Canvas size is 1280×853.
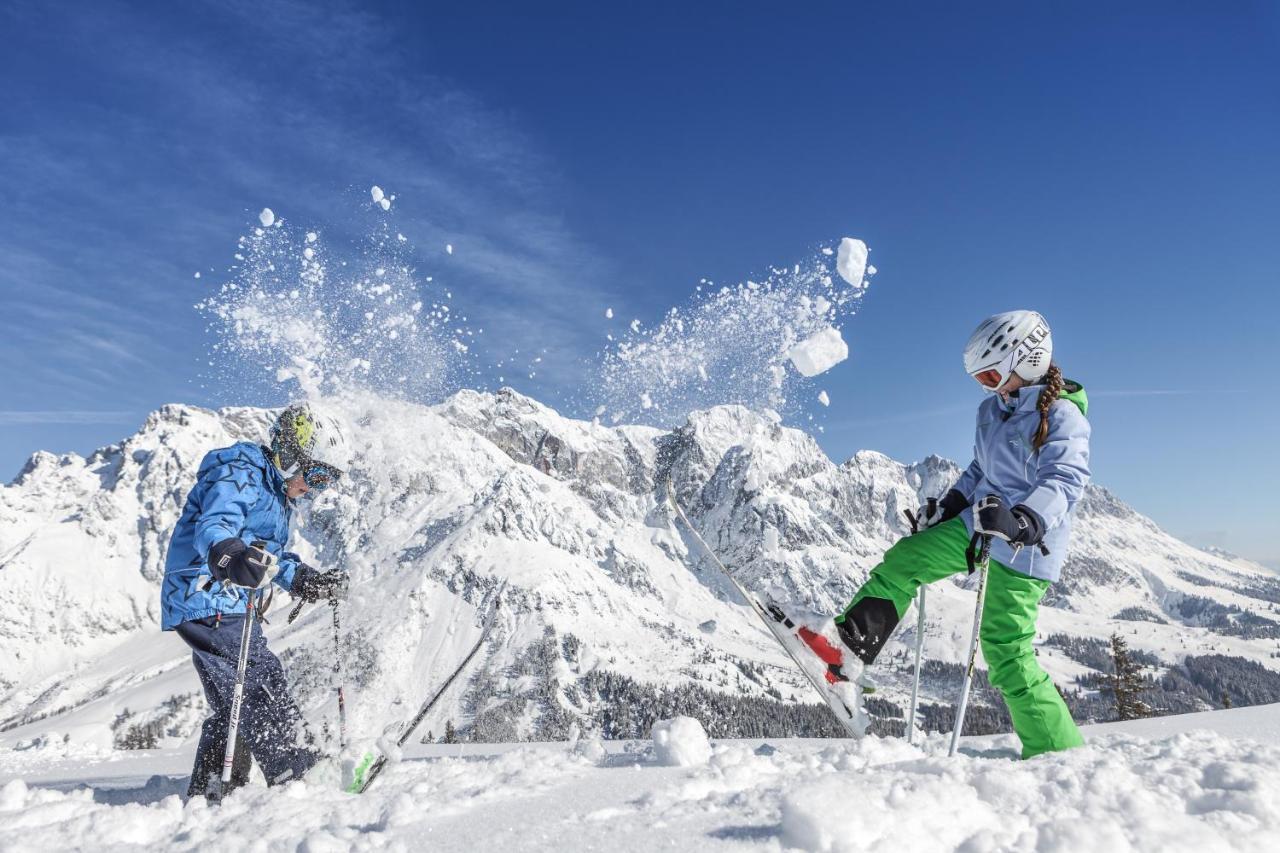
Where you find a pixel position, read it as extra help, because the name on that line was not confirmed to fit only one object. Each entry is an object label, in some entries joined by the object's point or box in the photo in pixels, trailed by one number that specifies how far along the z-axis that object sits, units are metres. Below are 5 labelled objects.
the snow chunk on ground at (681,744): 3.71
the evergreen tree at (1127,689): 25.45
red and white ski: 4.71
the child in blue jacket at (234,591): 4.31
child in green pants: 4.08
